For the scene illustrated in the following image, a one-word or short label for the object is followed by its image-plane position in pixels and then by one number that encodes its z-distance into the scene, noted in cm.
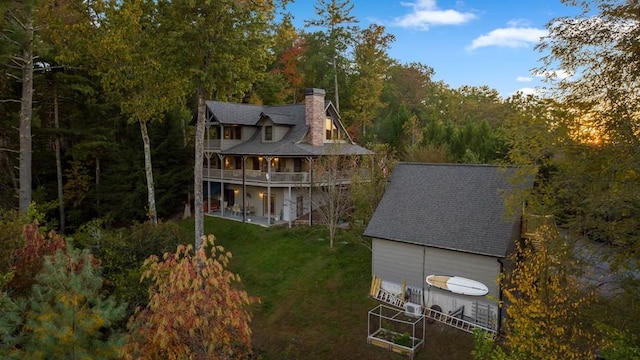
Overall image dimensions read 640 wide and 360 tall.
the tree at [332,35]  4116
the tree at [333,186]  2436
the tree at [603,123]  944
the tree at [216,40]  1703
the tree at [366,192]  2317
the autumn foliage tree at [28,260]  1047
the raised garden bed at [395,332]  1471
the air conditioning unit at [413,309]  1650
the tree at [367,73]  4266
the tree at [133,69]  2359
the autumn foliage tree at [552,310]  866
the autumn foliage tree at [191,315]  693
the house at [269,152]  2928
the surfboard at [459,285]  1524
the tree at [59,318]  759
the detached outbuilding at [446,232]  1590
